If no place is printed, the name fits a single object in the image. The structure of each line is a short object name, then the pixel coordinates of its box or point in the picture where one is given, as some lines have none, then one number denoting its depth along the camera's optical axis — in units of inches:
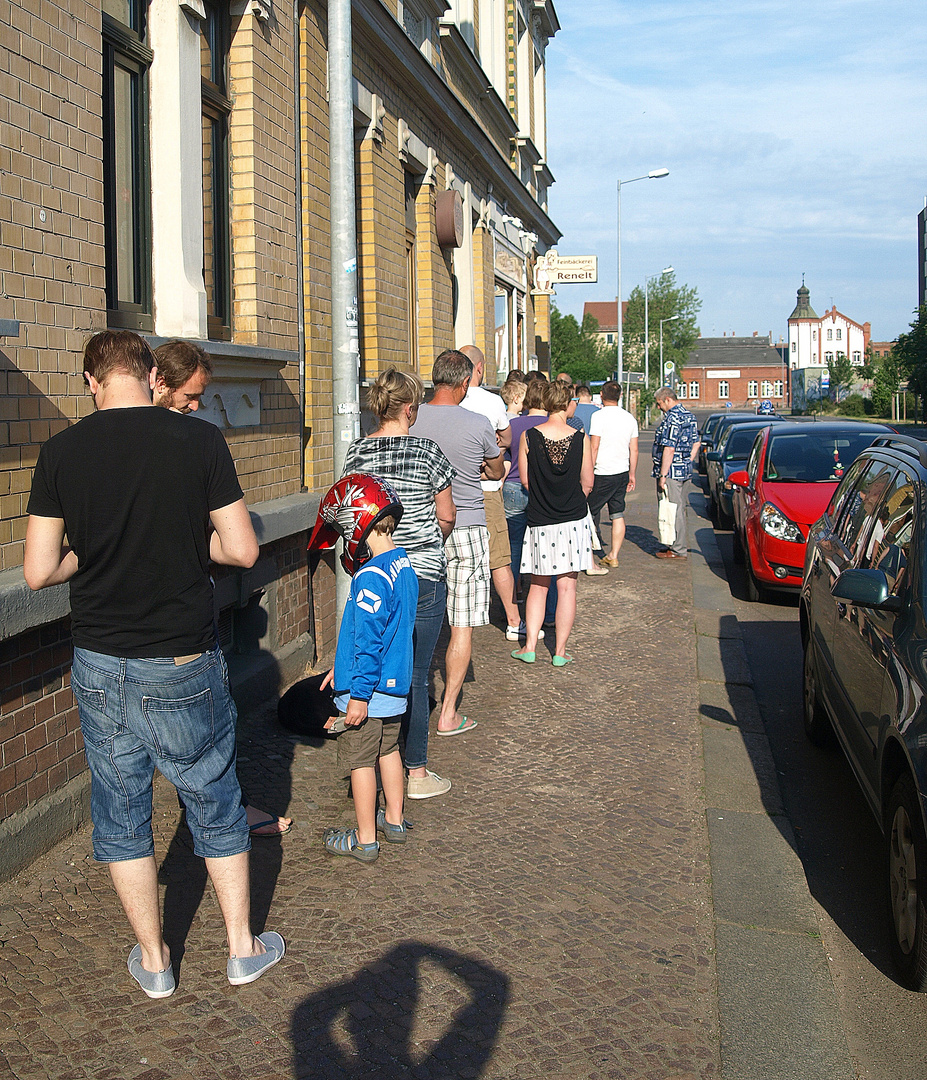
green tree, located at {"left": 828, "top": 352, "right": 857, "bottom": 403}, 4109.3
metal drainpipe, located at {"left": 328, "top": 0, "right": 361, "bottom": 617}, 247.8
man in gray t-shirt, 224.8
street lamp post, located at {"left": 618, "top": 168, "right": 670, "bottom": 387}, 1491.1
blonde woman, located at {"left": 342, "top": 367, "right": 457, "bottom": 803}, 181.0
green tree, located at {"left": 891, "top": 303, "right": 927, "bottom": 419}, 2017.7
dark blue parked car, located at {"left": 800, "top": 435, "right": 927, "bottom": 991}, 134.6
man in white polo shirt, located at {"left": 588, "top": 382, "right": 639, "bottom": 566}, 438.9
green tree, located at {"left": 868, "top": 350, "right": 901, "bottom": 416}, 3078.2
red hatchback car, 383.2
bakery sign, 890.1
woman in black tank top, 285.9
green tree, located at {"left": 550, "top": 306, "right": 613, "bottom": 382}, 2101.4
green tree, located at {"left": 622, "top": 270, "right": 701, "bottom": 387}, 3715.6
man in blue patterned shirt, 458.0
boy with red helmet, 156.9
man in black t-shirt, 118.2
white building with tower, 5767.7
